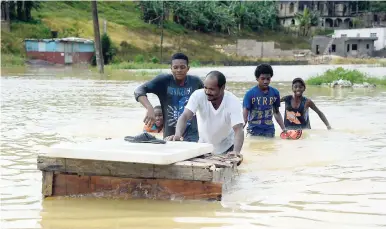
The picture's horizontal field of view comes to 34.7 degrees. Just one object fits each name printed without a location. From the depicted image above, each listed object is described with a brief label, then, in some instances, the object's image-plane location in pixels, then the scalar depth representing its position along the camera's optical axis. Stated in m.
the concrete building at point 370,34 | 72.00
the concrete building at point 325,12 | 83.19
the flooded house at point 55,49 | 46.84
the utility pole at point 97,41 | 32.34
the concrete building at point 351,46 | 69.31
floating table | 4.69
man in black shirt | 6.42
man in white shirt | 5.76
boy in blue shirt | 8.26
